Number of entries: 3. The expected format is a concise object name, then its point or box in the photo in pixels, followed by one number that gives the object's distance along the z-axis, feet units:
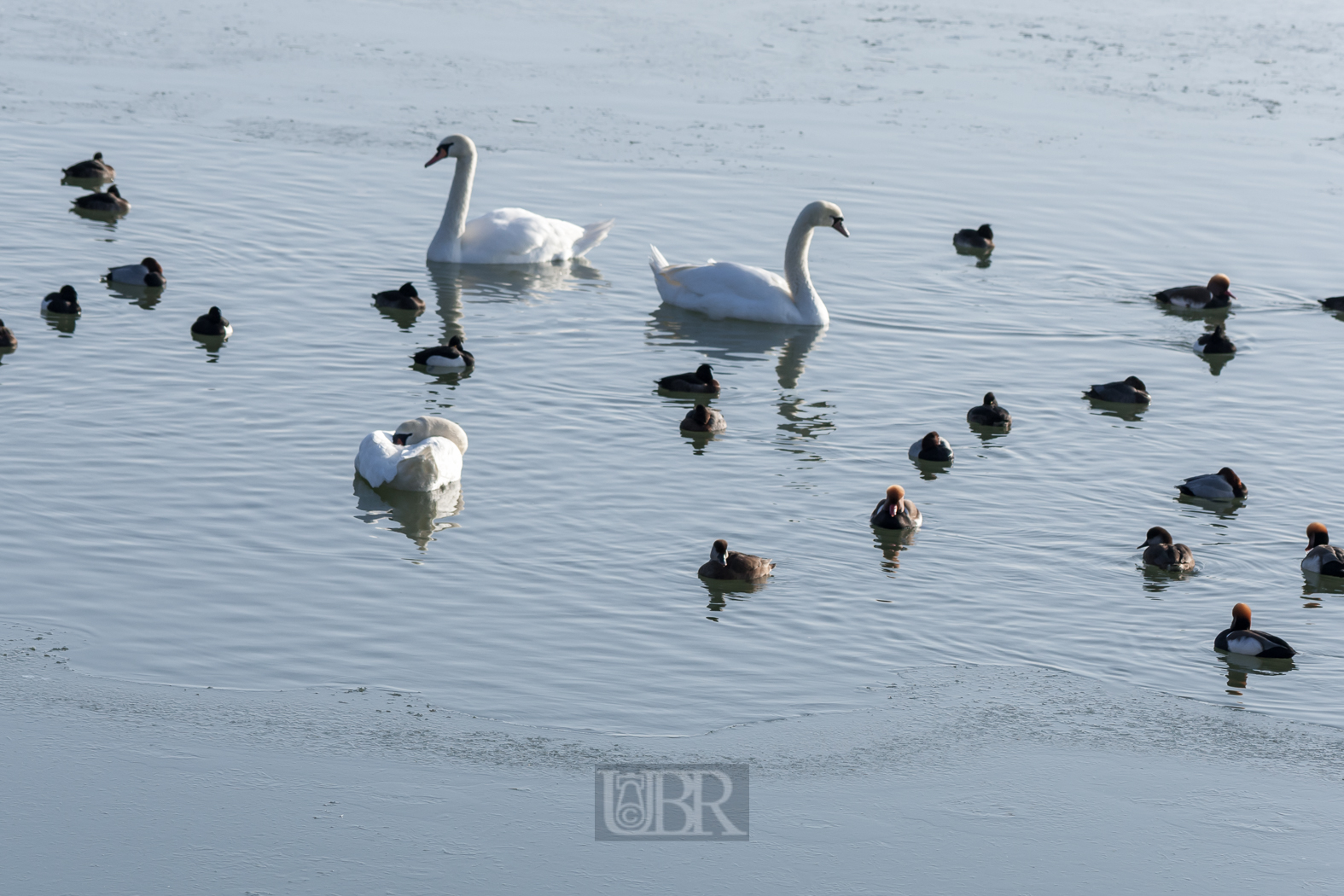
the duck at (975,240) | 78.64
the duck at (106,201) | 77.56
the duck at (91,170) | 79.51
